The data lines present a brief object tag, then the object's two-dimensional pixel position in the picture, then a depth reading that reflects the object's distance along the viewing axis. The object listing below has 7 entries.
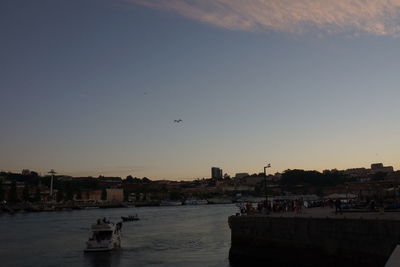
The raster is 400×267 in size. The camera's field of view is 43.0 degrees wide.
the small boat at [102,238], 42.47
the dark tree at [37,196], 192.00
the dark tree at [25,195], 187.88
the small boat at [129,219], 96.99
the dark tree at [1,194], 176.12
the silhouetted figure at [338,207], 30.13
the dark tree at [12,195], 178.38
